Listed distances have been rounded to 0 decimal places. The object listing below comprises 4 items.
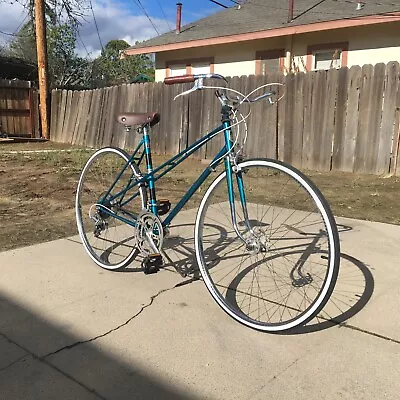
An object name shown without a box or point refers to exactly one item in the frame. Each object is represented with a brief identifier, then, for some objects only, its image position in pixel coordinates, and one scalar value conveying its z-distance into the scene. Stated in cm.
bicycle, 269
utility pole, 1397
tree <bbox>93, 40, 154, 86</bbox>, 3415
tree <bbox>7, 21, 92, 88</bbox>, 2825
